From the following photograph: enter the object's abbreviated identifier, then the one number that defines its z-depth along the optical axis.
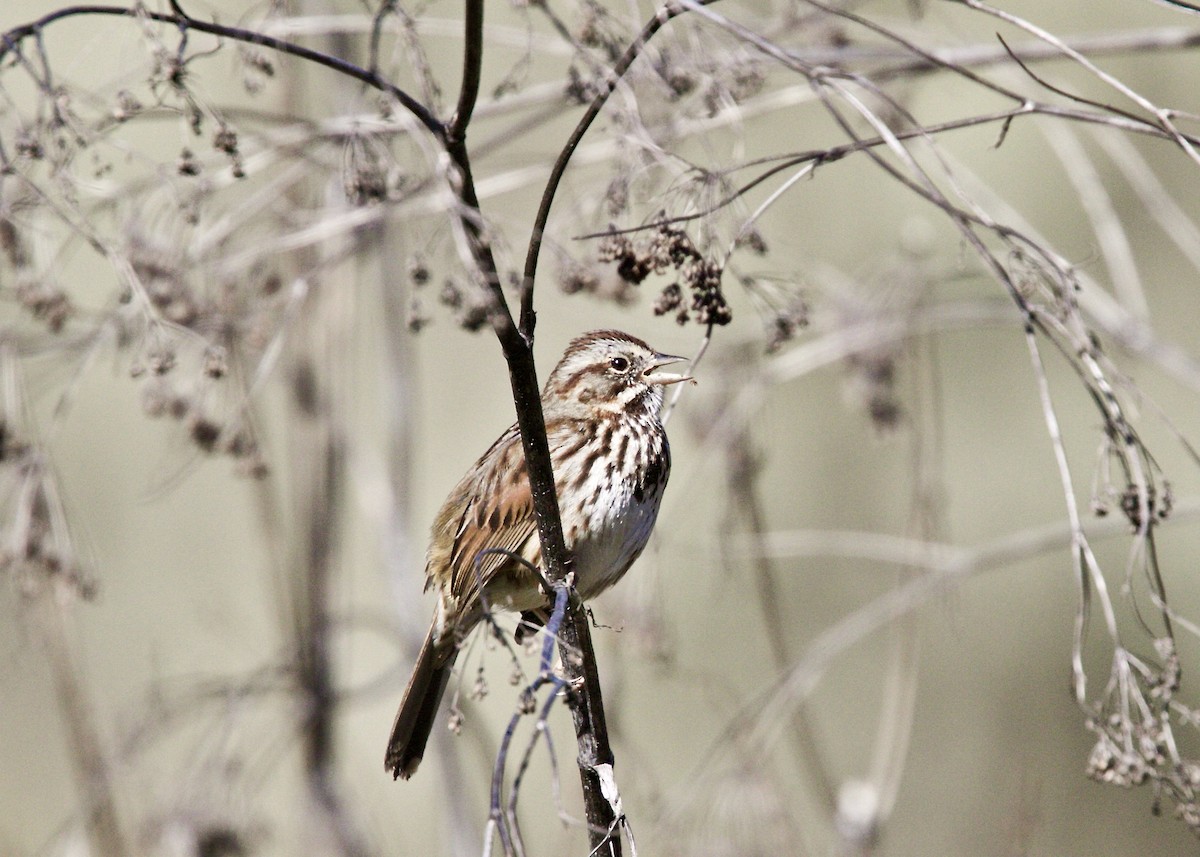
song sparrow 7.13
